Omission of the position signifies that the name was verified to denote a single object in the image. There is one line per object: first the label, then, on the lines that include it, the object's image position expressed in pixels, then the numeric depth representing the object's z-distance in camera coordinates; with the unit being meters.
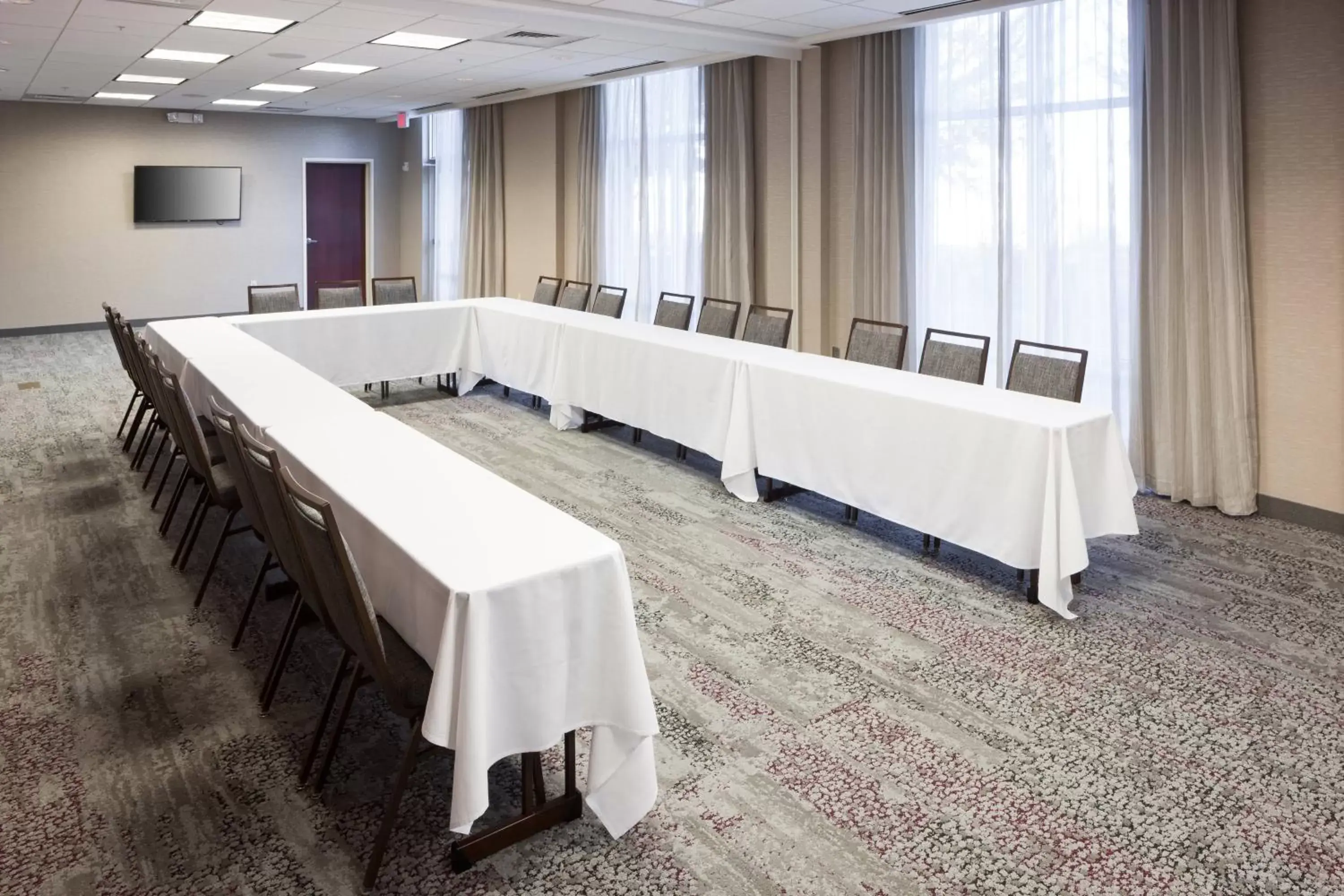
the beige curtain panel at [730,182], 8.33
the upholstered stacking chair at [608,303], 8.09
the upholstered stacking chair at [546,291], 9.08
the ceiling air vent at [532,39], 7.07
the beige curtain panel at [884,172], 7.06
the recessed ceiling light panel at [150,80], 9.73
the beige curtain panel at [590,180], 10.27
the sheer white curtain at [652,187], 9.13
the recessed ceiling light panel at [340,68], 8.81
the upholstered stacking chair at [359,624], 2.39
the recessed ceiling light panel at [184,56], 8.02
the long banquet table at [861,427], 4.15
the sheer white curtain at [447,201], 13.16
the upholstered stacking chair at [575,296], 8.52
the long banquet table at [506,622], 2.38
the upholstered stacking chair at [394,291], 9.16
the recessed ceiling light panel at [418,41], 7.18
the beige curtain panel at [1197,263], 5.26
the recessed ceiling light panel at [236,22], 6.42
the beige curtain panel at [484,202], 12.00
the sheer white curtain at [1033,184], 5.89
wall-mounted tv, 13.09
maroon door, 14.53
